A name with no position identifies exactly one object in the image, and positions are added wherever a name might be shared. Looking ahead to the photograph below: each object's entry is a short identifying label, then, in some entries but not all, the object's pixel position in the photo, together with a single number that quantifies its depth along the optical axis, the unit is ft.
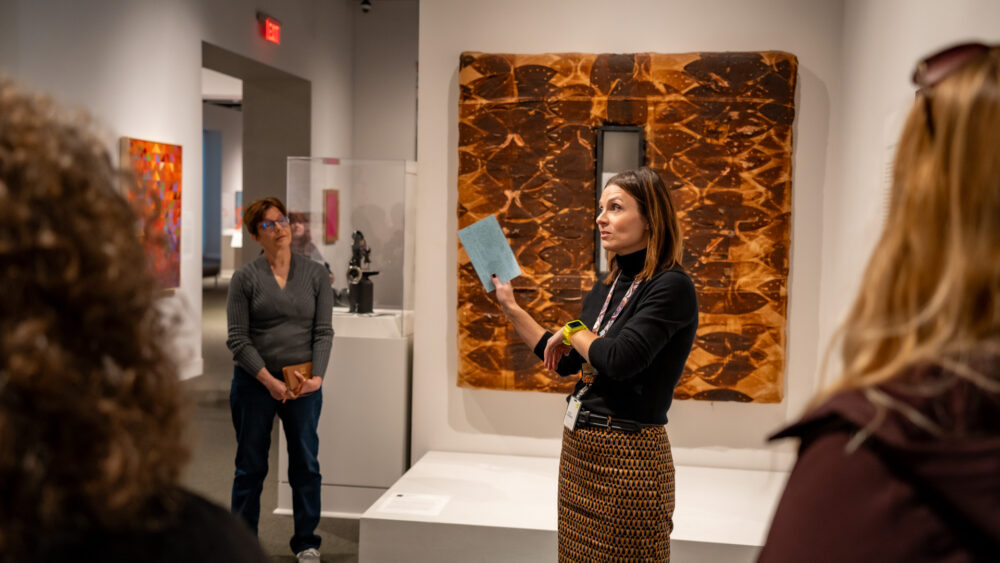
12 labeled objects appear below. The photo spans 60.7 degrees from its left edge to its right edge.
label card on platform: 12.06
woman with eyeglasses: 11.75
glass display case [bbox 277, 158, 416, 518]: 14.96
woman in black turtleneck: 7.54
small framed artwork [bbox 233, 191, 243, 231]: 48.13
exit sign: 28.02
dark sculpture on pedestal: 15.39
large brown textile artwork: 13.98
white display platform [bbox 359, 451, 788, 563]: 11.43
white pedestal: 14.94
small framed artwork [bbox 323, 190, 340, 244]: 15.48
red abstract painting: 21.89
